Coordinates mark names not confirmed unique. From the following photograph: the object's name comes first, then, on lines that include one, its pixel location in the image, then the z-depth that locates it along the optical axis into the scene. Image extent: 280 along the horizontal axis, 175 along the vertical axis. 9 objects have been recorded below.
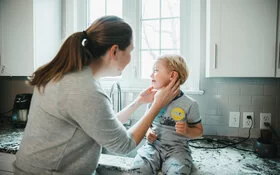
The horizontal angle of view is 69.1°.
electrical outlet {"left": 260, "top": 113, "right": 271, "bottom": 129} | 1.50
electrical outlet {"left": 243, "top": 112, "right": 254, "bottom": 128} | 1.53
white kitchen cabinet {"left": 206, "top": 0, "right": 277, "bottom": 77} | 1.26
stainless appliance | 1.76
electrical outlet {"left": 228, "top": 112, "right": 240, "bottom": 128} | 1.56
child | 1.01
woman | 0.81
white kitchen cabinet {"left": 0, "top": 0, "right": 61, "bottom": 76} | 1.74
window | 1.83
